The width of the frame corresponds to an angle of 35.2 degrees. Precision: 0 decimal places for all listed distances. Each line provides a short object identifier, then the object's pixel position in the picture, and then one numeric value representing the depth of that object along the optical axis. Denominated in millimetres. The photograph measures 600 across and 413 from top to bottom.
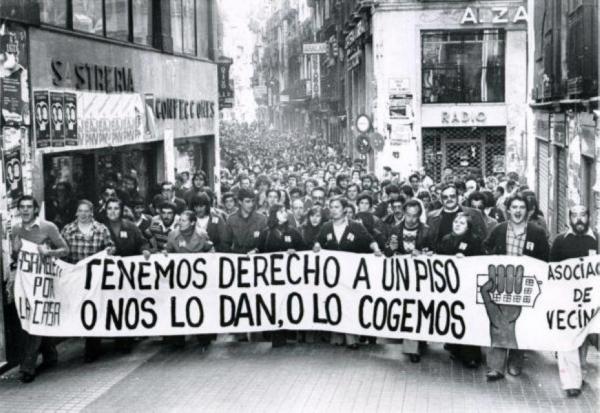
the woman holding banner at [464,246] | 10125
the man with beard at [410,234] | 10688
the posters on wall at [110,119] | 14422
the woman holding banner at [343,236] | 10797
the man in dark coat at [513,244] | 9719
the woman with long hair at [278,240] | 10930
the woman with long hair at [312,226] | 11453
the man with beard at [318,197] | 14150
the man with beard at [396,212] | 13086
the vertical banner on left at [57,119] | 12852
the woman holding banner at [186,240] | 10984
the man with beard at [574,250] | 9141
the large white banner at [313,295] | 9570
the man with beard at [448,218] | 11039
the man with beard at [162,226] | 12148
